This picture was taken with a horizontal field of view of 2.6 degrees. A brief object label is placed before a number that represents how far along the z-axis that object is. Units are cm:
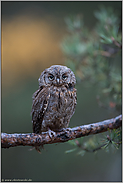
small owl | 588
